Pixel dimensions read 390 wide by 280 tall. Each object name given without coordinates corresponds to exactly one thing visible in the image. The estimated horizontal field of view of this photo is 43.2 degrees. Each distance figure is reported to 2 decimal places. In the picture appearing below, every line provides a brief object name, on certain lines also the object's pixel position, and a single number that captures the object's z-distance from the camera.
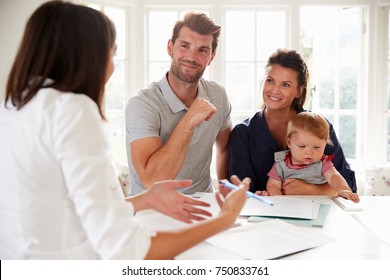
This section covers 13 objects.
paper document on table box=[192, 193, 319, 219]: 1.57
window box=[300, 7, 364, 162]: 3.90
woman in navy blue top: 2.27
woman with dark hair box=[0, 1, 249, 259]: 0.96
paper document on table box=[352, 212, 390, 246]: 1.40
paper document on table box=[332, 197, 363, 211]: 1.70
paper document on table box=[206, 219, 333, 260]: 1.22
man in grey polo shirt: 1.99
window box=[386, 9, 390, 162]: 3.72
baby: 2.12
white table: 1.23
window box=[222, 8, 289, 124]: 3.87
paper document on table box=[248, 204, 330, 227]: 1.49
